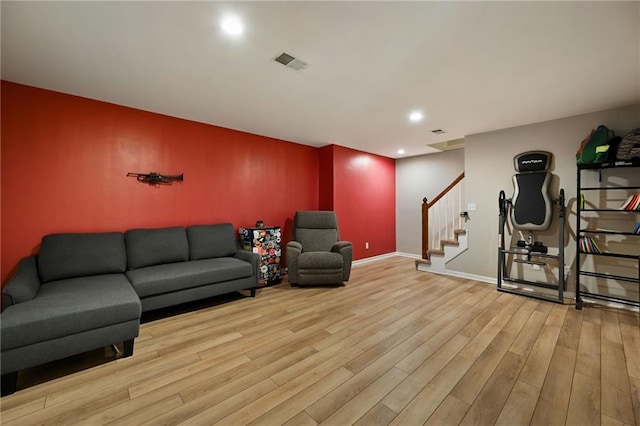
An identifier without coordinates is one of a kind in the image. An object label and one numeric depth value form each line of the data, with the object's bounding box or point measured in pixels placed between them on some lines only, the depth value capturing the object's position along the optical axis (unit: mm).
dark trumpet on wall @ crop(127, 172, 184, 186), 3429
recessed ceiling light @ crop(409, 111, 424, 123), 3561
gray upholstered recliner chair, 4027
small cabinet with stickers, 4055
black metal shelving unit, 3051
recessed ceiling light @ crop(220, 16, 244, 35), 1806
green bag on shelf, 3113
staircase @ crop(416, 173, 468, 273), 4805
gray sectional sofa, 1840
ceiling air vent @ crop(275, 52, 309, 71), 2238
